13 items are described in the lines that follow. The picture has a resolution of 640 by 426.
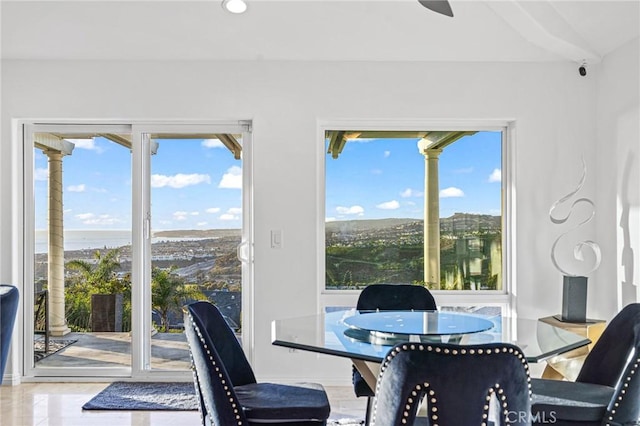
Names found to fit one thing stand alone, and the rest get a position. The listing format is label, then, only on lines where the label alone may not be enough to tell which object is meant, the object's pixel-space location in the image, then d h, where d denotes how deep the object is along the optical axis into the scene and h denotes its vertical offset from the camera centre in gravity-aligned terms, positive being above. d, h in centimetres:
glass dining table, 190 -43
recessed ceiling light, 324 +134
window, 393 +14
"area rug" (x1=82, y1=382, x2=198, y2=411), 331 -110
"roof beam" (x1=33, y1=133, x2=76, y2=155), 399 +62
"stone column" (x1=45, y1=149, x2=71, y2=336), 399 -18
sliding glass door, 391 -10
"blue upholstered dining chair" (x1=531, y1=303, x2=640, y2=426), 183 -63
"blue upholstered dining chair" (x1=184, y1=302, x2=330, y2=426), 184 -63
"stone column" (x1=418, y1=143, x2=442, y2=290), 393 +9
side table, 320 -76
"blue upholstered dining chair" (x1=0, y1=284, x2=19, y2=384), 264 -45
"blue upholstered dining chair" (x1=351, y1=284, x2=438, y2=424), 288 -39
